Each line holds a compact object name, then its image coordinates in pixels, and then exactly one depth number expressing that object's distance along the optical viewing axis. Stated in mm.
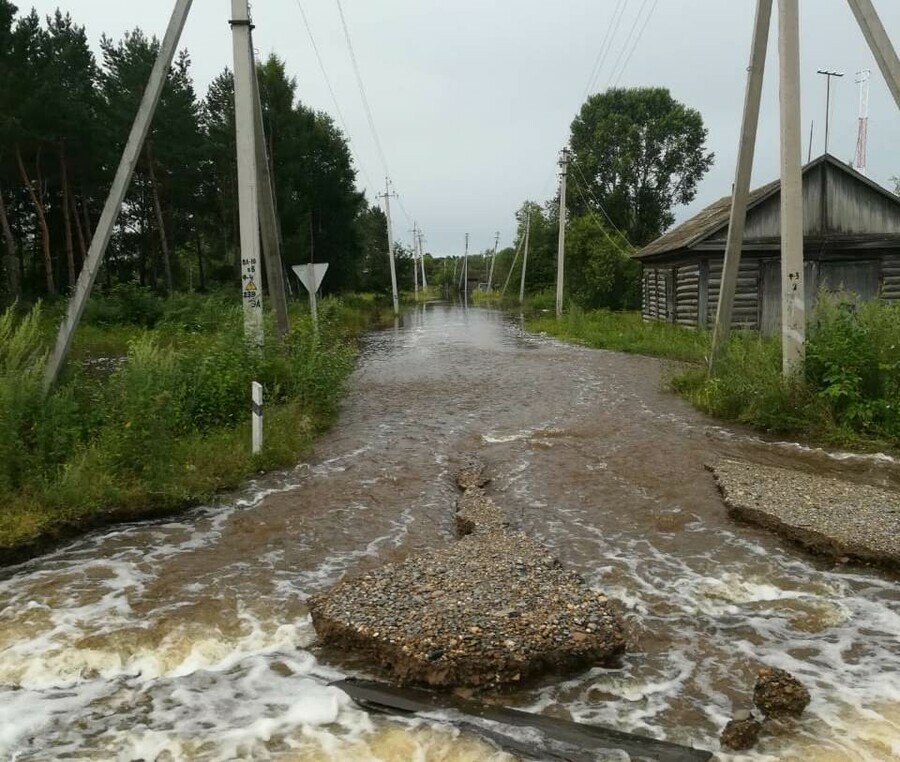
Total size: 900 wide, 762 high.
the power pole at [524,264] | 59584
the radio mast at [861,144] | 29734
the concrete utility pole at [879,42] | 7945
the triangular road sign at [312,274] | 15383
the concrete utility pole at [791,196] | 9461
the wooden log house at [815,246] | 20797
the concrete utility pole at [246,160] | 11008
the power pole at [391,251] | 47344
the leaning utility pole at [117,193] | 8062
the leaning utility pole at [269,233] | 11734
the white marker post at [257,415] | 8273
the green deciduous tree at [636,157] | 51250
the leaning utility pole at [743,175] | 10820
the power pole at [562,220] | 31656
